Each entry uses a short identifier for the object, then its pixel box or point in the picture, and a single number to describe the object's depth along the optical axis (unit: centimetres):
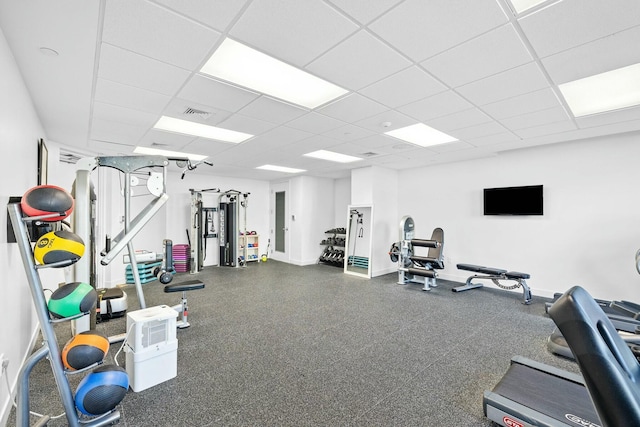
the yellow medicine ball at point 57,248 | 154
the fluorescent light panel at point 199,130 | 367
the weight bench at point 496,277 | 450
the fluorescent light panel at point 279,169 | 664
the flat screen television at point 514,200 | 487
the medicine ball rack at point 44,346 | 149
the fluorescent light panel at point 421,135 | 394
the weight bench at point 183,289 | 327
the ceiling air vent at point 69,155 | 453
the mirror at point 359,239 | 742
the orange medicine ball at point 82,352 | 159
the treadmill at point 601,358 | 75
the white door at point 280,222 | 859
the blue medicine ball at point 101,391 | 162
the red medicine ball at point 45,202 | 151
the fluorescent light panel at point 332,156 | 531
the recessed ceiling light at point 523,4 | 165
